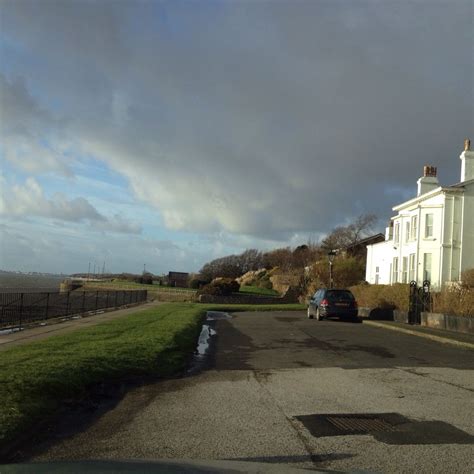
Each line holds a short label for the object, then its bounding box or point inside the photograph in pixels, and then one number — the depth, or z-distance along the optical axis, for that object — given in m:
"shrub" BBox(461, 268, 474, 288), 22.59
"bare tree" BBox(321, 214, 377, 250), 71.62
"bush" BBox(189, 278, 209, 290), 74.25
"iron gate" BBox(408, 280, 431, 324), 23.20
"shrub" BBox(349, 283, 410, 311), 26.48
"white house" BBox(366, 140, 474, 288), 31.39
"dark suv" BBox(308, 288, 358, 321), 24.69
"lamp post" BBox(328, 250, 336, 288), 35.46
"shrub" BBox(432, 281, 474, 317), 20.31
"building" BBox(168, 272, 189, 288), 87.32
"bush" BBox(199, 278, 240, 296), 53.97
